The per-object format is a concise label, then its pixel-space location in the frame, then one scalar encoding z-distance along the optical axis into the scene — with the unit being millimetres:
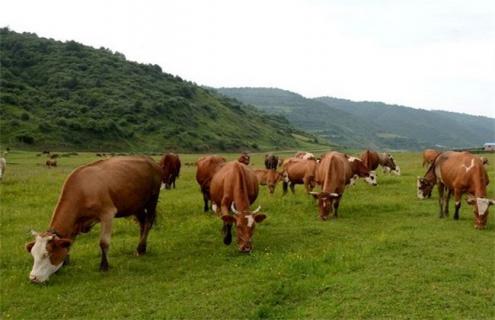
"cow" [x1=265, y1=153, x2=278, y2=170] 39388
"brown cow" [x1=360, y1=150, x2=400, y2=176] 32469
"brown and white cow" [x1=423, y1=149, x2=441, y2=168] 42031
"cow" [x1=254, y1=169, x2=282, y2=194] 28406
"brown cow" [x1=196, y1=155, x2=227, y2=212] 20156
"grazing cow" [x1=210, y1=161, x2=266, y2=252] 14148
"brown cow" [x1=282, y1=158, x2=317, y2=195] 25062
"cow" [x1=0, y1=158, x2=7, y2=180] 30953
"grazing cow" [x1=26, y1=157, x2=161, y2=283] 11680
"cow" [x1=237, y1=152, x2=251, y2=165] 33169
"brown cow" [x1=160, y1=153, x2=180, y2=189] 27730
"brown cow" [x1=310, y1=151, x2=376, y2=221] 18969
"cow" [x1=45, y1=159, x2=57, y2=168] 44253
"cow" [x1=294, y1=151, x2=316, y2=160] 27422
